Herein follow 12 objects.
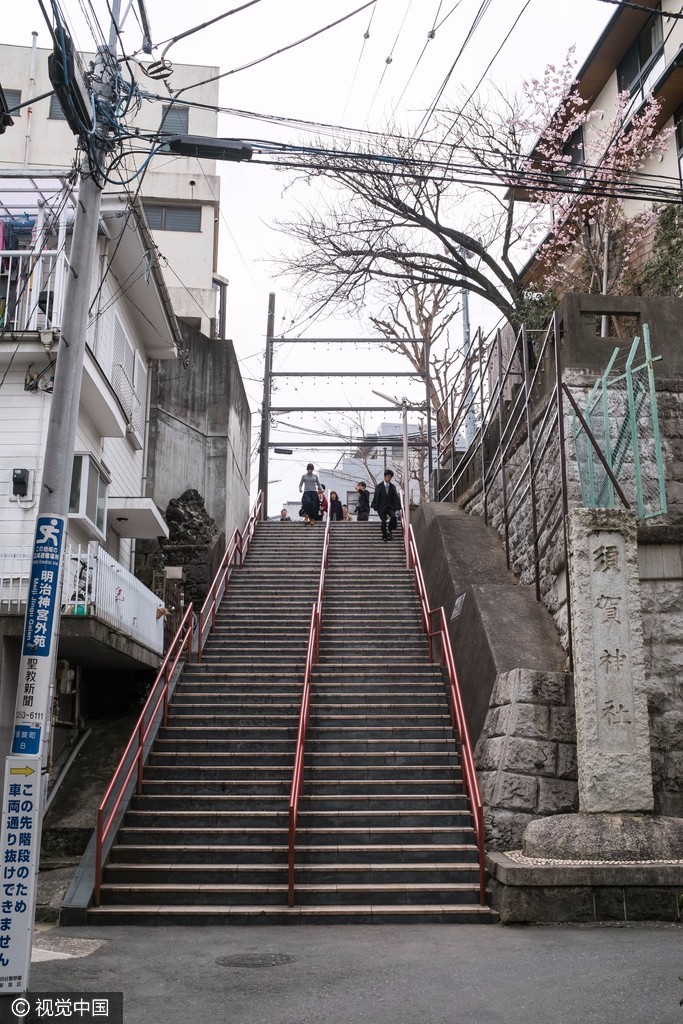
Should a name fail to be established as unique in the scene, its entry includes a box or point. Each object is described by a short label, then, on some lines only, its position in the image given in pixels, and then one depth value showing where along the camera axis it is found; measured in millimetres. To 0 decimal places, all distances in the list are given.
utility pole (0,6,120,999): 4758
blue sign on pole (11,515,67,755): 5164
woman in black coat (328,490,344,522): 23691
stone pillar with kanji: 8164
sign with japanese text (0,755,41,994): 4676
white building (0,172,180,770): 11250
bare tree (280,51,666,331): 16875
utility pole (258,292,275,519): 23022
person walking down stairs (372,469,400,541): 19188
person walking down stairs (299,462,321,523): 22062
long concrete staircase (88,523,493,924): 8414
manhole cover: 6359
